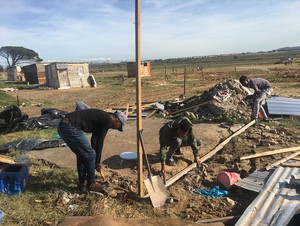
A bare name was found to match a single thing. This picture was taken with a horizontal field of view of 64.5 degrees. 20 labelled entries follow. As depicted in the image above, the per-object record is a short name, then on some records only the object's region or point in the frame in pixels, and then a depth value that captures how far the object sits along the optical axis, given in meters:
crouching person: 4.18
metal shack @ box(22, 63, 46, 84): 25.62
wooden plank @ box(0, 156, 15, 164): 4.24
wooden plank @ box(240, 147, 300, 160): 4.71
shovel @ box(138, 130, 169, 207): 3.43
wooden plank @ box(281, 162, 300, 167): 4.21
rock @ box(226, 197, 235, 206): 3.53
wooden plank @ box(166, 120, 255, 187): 4.05
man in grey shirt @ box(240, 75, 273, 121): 6.86
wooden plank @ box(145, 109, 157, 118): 8.59
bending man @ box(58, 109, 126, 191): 3.37
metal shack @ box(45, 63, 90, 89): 20.17
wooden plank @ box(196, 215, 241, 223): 3.16
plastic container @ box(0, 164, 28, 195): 3.66
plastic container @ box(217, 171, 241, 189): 3.86
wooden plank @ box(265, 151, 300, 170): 4.23
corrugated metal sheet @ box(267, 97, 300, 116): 7.50
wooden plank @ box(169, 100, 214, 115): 8.21
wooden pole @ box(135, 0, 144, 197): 3.11
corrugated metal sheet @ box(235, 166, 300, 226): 2.97
